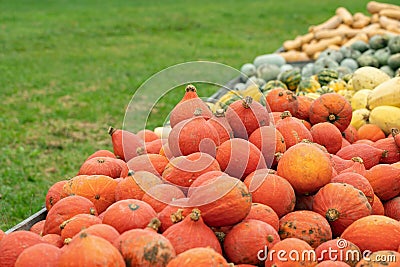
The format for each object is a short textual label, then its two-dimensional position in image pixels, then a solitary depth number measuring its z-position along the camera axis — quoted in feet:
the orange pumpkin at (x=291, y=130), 8.10
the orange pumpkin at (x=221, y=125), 7.63
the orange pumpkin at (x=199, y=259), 5.11
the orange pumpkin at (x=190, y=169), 6.75
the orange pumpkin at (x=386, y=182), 7.55
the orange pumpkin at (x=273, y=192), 6.66
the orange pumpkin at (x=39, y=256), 5.42
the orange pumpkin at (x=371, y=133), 11.13
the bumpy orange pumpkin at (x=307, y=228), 6.32
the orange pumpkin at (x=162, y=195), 6.51
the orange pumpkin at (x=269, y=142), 7.55
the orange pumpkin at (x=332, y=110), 9.57
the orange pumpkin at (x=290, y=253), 5.66
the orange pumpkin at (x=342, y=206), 6.67
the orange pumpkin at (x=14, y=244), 6.00
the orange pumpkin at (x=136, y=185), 6.89
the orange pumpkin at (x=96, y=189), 7.27
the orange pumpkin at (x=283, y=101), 9.60
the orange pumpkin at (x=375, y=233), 6.17
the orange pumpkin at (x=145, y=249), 5.32
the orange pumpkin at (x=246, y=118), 8.01
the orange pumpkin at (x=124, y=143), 8.73
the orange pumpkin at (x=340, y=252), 5.91
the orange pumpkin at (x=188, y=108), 7.91
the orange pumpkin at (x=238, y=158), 7.07
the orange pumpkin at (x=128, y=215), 5.98
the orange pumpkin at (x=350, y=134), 10.21
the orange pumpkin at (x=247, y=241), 5.91
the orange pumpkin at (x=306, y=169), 6.90
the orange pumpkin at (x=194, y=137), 7.18
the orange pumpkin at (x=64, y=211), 6.67
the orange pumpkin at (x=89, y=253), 5.01
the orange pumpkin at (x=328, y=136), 8.96
